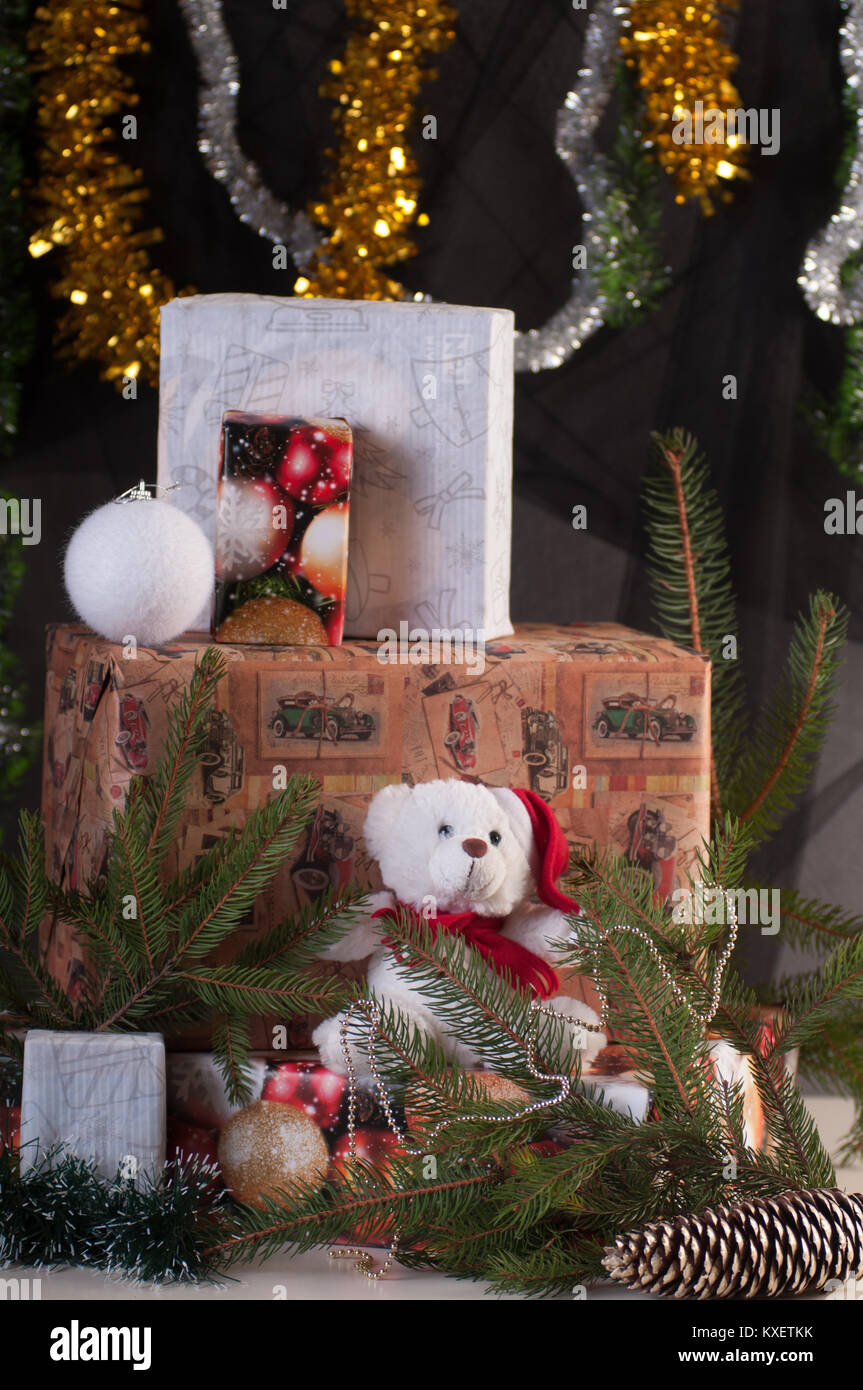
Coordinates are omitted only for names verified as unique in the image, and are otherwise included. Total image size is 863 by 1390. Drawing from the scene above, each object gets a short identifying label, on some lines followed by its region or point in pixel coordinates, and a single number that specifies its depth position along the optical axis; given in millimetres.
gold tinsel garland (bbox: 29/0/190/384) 2236
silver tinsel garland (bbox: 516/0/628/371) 2293
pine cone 1708
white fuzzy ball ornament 1865
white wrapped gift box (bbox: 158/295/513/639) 1966
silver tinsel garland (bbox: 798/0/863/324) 2292
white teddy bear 1829
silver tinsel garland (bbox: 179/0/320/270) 2261
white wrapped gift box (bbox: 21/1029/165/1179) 1793
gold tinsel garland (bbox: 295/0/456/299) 2261
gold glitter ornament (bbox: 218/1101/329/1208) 1834
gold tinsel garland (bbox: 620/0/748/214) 2268
